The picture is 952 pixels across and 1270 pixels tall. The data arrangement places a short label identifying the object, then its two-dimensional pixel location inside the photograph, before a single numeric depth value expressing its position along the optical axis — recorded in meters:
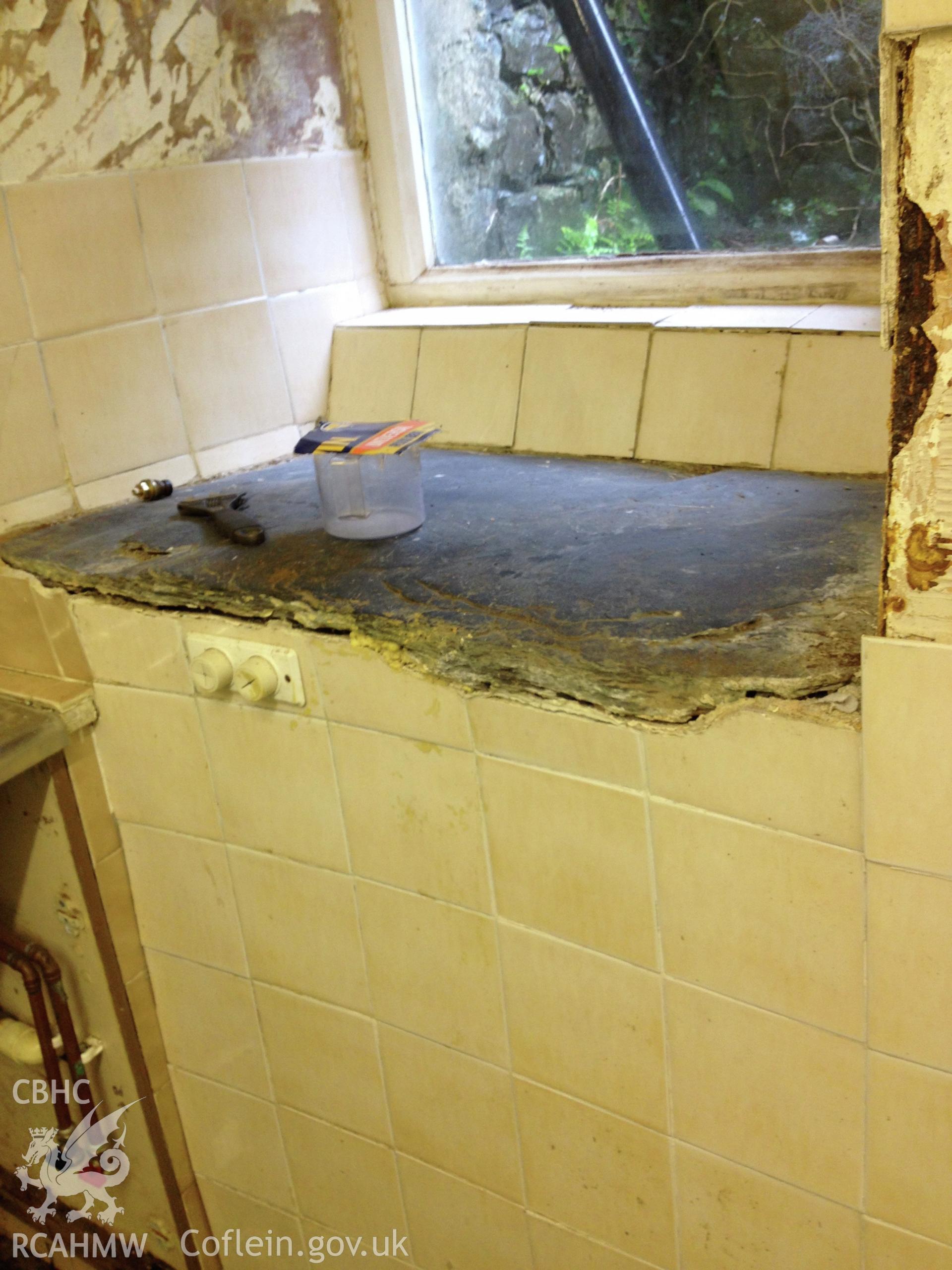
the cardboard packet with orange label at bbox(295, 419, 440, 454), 1.21
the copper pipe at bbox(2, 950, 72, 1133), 1.43
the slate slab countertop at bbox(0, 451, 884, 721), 0.93
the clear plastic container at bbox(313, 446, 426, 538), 1.31
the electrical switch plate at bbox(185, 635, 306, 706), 1.17
